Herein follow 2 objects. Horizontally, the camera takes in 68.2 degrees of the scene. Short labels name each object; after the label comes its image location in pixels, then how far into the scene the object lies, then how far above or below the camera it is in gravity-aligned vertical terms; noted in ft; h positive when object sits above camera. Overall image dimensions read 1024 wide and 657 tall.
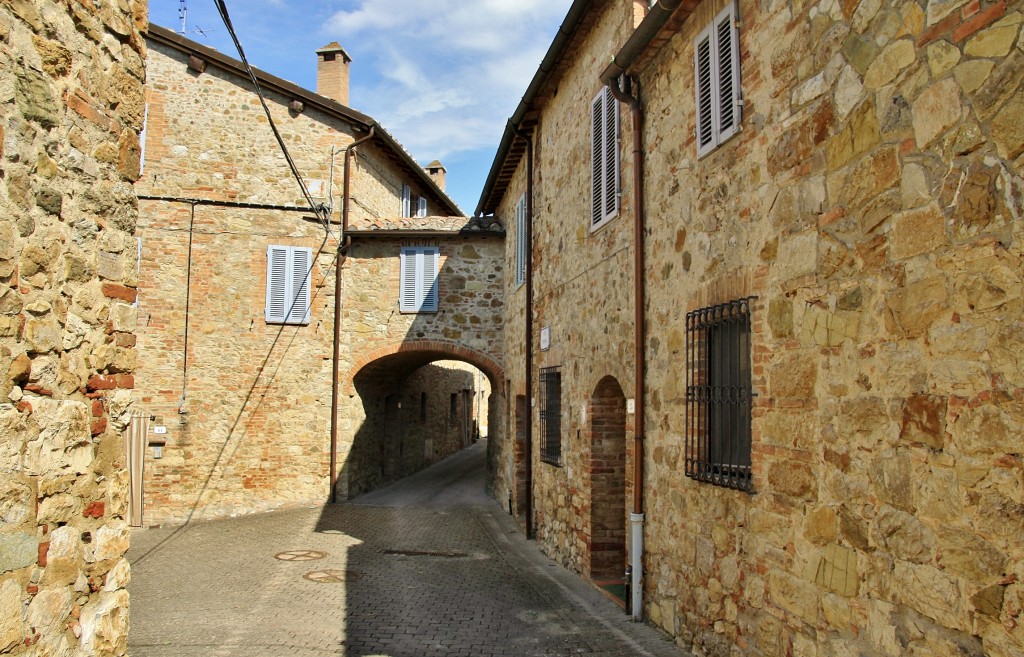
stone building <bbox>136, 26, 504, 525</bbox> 47.42 +6.18
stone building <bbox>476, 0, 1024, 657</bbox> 10.46 +1.28
